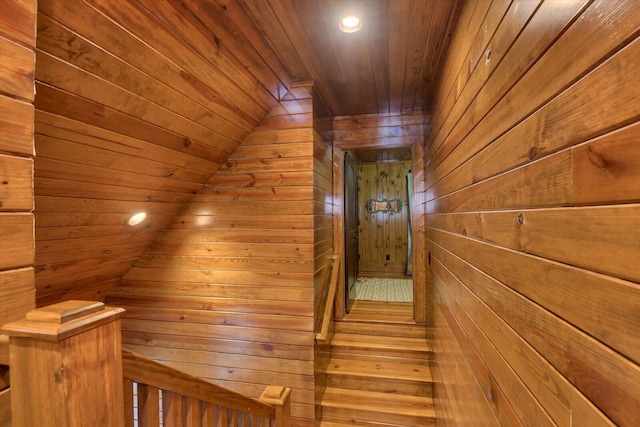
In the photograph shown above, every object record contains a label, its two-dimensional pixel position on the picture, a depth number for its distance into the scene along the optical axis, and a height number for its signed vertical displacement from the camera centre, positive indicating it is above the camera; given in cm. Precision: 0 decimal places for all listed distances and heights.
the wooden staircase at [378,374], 246 -145
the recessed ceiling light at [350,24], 154 +107
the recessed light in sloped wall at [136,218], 212 +4
